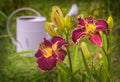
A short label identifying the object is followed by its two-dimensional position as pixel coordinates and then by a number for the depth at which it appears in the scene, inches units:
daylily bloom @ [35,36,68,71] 45.9
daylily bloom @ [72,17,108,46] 46.7
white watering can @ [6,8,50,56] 100.0
